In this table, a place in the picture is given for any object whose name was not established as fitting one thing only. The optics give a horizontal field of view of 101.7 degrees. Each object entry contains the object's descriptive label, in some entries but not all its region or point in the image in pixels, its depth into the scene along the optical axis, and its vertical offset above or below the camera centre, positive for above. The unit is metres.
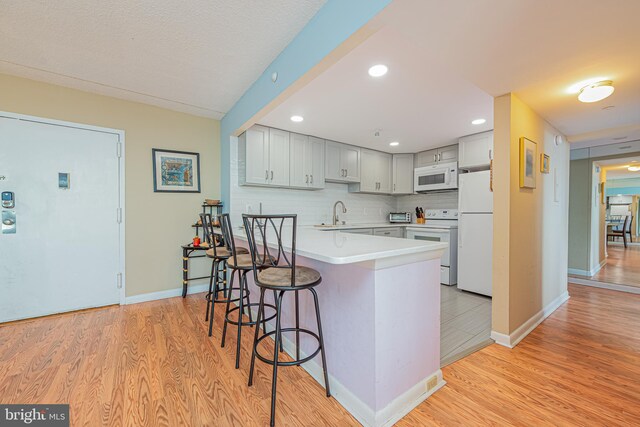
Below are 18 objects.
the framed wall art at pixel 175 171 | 3.19 +0.51
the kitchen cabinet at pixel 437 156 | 4.27 +0.96
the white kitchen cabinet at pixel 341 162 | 4.12 +0.80
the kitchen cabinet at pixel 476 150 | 3.63 +0.87
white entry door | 2.52 -0.09
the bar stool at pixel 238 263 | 1.81 -0.39
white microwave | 4.13 +0.56
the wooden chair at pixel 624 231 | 5.82 -0.50
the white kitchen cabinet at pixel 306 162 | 3.73 +0.73
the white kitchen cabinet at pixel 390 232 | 4.39 -0.36
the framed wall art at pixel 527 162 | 2.24 +0.43
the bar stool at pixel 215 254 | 2.34 -0.40
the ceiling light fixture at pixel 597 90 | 1.94 +0.90
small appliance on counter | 4.98 -0.14
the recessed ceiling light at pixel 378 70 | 1.99 +1.11
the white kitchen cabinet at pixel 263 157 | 3.32 +0.72
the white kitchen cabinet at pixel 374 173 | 4.57 +0.69
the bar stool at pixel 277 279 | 1.35 -0.38
